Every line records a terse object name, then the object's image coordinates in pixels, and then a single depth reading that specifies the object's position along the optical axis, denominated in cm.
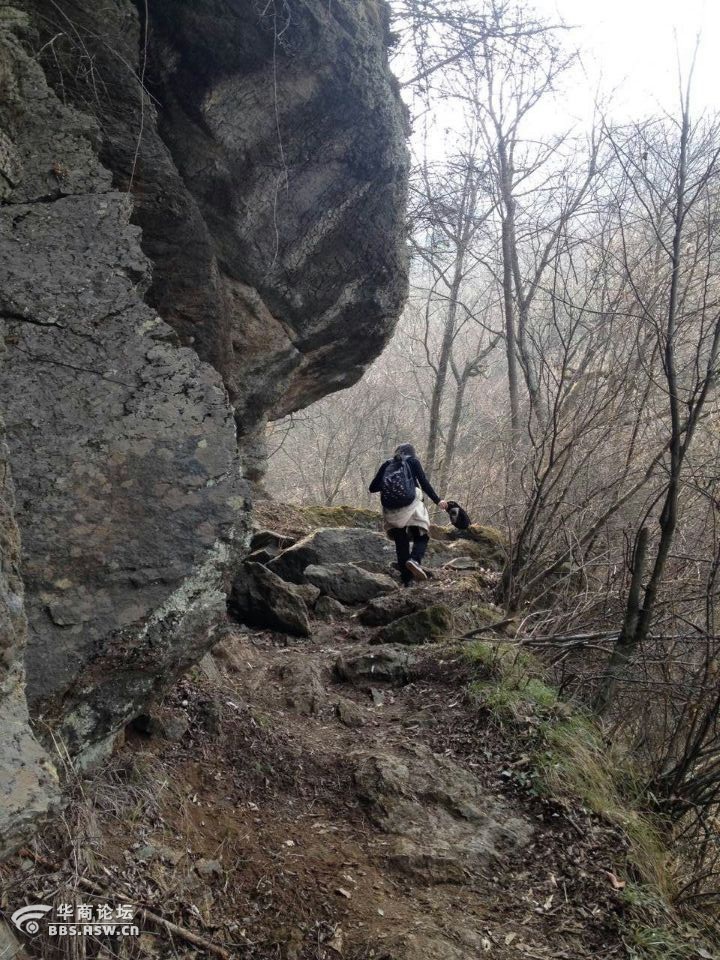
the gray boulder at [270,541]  757
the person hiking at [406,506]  708
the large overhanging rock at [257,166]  407
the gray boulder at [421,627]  535
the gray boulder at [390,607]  602
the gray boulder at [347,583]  679
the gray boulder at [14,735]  176
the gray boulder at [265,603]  580
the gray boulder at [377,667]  486
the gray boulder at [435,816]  314
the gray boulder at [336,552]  712
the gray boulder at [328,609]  638
